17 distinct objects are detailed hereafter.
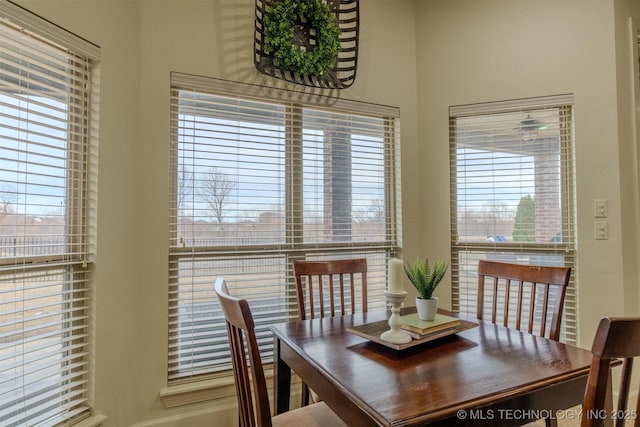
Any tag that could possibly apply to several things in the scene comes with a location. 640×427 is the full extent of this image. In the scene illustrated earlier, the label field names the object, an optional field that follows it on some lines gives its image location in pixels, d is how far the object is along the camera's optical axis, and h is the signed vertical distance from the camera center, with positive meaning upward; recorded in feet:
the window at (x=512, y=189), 8.09 +0.79
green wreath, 7.31 +4.02
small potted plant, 4.90 -0.90
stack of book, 4.57 -1.42
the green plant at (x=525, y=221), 8.33 +0.01
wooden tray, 4.30 -1.50
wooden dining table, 3.14 -1.61
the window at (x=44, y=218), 4.67 +0.09
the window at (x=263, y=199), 7.00 +0.54
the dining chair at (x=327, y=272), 6.55 -0.96
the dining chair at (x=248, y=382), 3.40 -1.69
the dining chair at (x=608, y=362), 2.56 -1.08
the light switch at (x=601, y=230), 7.61 -0.20
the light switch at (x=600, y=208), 7.61 +0.28
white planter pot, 4.94 -1.22
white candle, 4.26 -0.66
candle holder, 4.24 -1.29
